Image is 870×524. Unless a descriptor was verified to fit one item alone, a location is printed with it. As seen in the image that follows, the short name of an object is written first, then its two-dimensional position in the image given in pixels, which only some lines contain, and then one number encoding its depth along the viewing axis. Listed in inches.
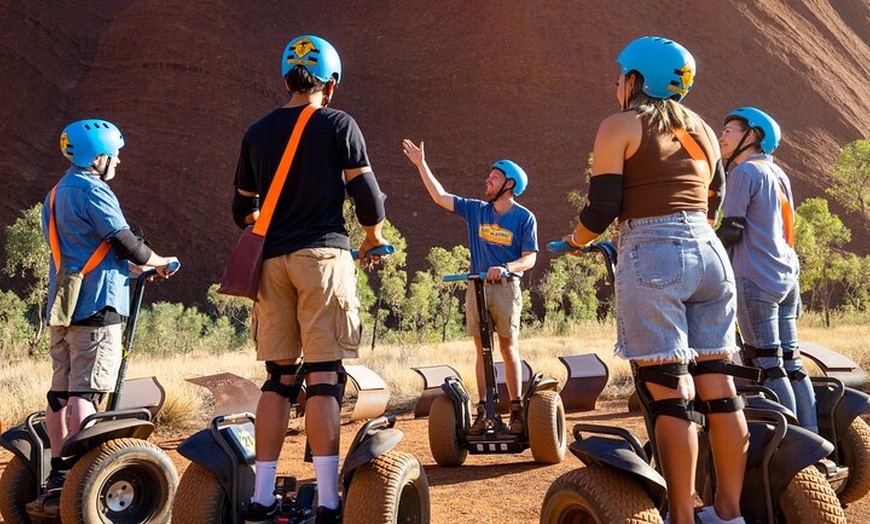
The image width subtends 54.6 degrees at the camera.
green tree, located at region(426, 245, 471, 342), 1269.7
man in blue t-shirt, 277.9
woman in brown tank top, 132.2
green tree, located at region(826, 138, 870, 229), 1259.2
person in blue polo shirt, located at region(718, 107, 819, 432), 198.1
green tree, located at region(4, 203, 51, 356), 1005.8
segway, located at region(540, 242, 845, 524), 127.7
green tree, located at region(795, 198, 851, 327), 1087.6
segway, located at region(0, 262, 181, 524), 179.6
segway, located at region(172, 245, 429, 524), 145.4
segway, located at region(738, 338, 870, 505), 192.2
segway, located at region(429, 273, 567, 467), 267.4
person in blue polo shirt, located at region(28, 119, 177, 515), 197.9
